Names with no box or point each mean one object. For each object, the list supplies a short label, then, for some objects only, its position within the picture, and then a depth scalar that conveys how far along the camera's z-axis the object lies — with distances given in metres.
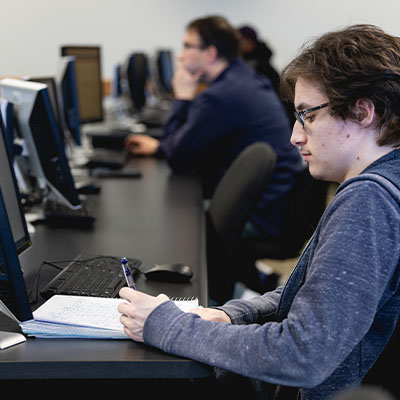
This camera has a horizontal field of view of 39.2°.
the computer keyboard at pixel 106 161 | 2.70
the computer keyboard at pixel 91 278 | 1.17
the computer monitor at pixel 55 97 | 2.26
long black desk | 0.93
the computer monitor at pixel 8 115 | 1.65
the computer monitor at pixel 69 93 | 2.39
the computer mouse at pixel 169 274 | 1.30
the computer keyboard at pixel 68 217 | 1.76
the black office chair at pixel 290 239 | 2.29
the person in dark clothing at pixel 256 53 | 4.51
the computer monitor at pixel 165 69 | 5.54
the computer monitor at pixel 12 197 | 1.24
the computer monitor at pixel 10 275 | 0.97
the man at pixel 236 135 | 2.45
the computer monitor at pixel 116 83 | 4.12
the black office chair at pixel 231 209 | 1.82
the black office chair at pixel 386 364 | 0.87
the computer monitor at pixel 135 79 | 4.18
